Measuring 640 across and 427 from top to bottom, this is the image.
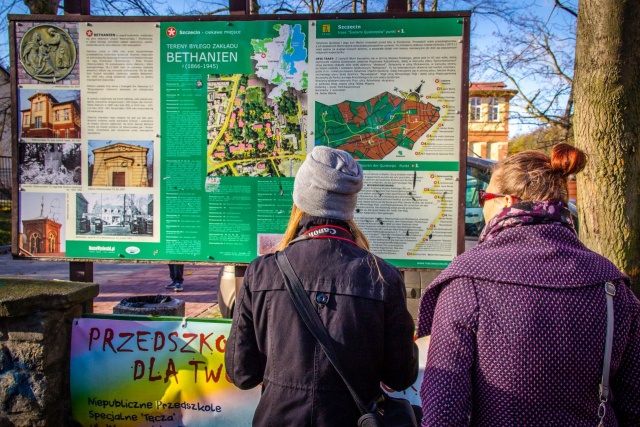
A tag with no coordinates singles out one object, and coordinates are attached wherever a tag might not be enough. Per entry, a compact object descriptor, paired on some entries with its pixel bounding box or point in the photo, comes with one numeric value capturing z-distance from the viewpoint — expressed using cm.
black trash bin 367
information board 342
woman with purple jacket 156
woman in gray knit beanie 180
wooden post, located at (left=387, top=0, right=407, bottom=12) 343
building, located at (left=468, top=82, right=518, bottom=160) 1891
